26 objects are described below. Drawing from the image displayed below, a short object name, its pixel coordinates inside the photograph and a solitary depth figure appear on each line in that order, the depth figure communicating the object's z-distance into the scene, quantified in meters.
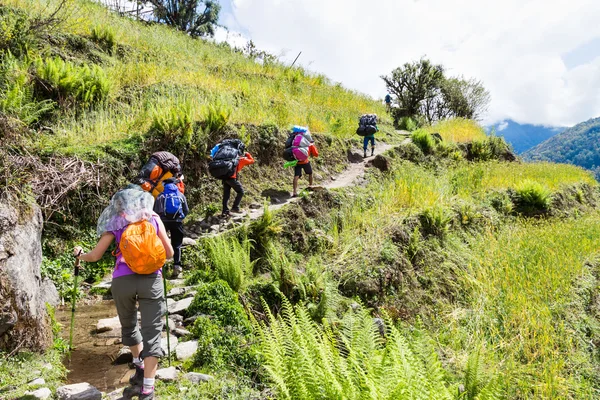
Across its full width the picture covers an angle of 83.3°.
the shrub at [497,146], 16.31
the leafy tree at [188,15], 21.09
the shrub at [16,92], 5.27
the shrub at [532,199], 10.65
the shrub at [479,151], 15.62
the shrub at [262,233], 5.97
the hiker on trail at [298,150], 7.62
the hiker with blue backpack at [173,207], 4.88
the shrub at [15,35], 7.36
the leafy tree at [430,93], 21.66
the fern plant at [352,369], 2.35
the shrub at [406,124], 19.41
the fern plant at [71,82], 6.94
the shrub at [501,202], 10.21
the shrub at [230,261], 4.96
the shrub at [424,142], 13.73
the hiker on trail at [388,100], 21.72
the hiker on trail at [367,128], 11.43
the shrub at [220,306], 4.09
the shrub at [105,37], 10.10
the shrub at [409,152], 12.55
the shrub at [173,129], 6.63
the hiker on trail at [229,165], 6.26
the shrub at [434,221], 7.69
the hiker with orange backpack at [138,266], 2.82
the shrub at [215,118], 7.42
